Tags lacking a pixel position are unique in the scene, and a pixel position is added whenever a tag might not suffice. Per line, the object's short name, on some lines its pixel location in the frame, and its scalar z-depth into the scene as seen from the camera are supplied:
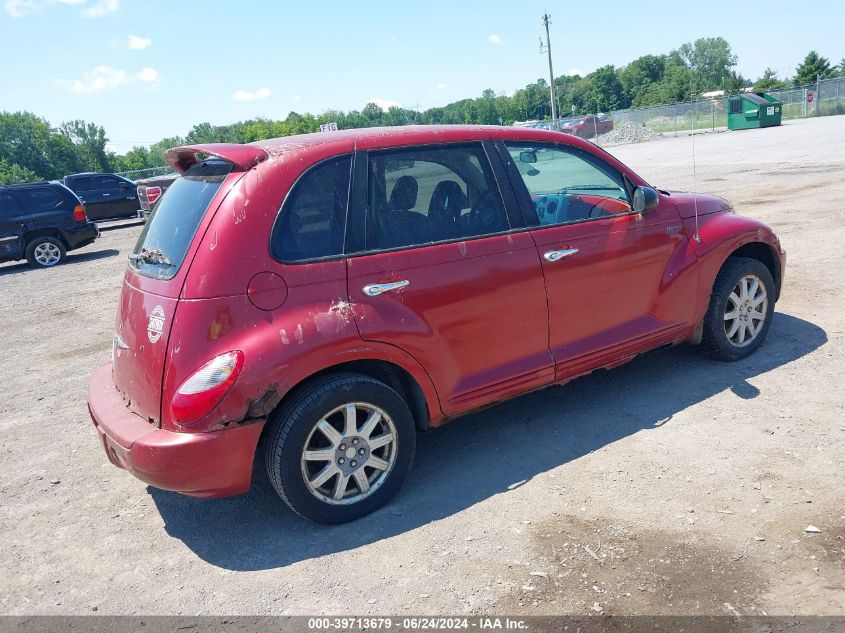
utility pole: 61.44
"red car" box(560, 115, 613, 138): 49.25
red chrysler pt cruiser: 3.32
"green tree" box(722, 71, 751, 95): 59.56
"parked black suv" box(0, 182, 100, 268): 15.03
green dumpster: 37.62
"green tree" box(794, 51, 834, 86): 59.97
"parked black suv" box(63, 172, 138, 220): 22.28
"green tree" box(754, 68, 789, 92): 61.54
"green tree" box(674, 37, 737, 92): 101.94
